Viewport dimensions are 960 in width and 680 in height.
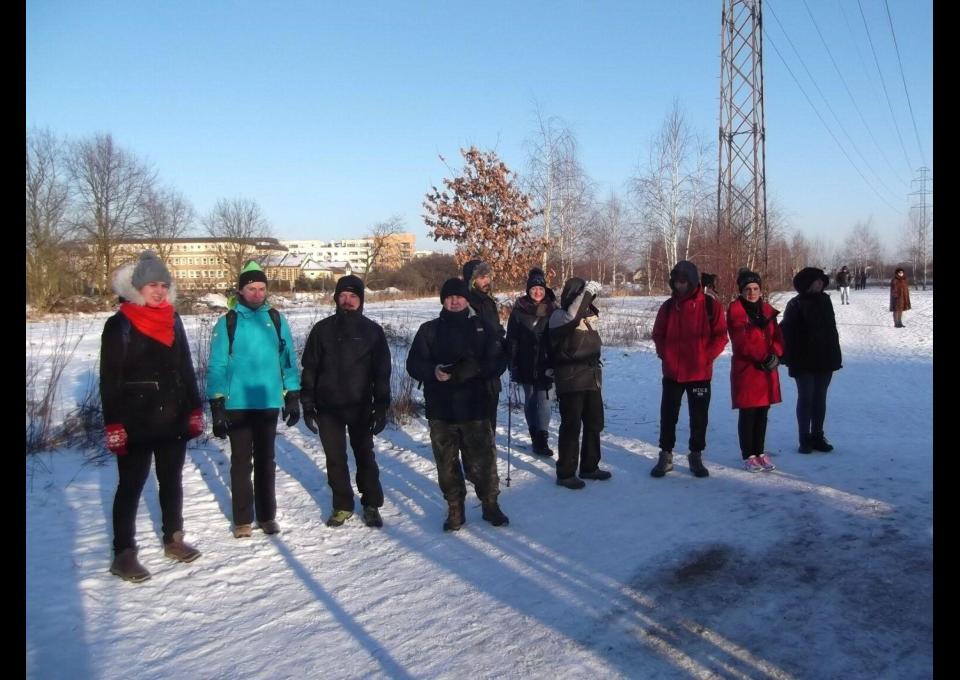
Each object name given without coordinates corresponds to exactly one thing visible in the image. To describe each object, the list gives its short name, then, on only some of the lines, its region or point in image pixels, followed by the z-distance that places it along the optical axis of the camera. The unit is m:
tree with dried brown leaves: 16.12
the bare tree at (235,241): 40.99
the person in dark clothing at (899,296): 21.44
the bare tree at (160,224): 37.72
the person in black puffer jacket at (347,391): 5.48
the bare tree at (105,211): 34.31
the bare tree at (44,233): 29.36
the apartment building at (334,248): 158.50
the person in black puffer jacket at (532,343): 7.58
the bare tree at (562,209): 25.38
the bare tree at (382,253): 42.22
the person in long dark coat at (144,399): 4.53
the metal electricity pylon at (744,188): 21.95
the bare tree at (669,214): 34.81
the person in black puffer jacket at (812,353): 7.14
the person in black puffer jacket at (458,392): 5.40
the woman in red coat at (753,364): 6.60
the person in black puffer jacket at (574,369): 6.29
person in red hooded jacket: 6.41
